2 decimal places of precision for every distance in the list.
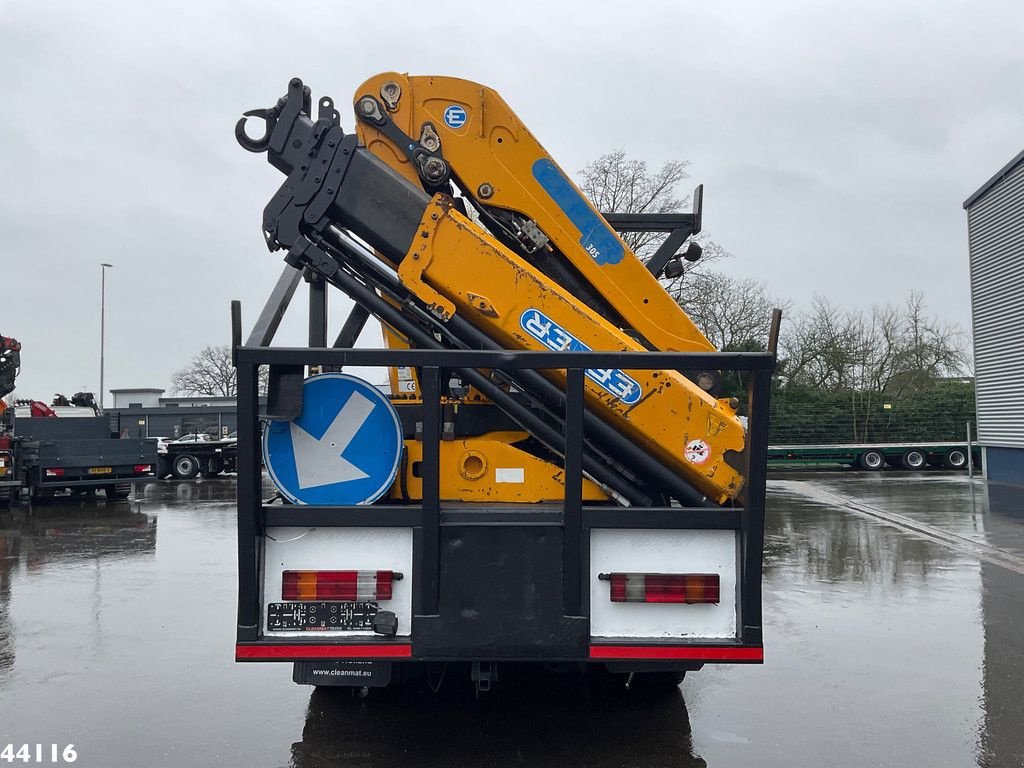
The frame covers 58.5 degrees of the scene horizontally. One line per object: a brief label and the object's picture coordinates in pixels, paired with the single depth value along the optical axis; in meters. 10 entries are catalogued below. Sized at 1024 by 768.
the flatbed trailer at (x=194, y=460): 27.12
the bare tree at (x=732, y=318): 31.16
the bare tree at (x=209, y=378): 63.56
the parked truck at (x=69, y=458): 17.69
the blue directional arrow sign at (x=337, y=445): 3.79
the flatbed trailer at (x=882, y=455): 29.86
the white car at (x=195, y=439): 27.88
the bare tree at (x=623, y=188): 22.59
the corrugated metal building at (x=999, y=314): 19.77
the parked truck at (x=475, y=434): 3.64
